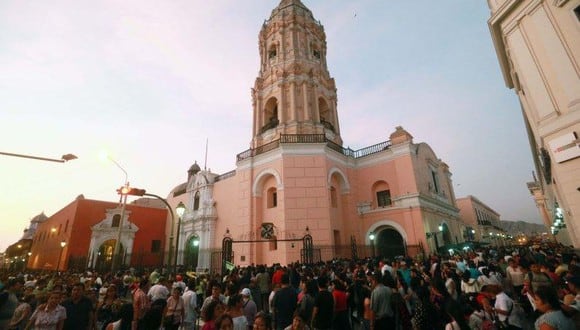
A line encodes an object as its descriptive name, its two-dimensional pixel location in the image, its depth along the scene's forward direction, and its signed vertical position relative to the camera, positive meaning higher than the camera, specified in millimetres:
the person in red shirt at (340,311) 5340 -1055
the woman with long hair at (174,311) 5637 -966
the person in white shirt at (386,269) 8486 -477
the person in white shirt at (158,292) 6511 -662
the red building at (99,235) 25500 +2950
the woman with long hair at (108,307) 5684 -849
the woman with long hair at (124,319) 4406 -857
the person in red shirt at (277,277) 8403 -560
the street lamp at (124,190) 10298 +2677
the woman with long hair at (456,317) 3592 -857
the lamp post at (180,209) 10531 +1955
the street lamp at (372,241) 18522 +821
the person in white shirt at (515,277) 7176 -757
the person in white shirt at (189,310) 5969 -1001
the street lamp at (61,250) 25556 +1594
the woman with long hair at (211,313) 3704 -693
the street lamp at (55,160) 7190 +2950
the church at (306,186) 17969 +4983
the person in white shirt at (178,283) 7574 -547
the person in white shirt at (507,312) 4539 -1023
